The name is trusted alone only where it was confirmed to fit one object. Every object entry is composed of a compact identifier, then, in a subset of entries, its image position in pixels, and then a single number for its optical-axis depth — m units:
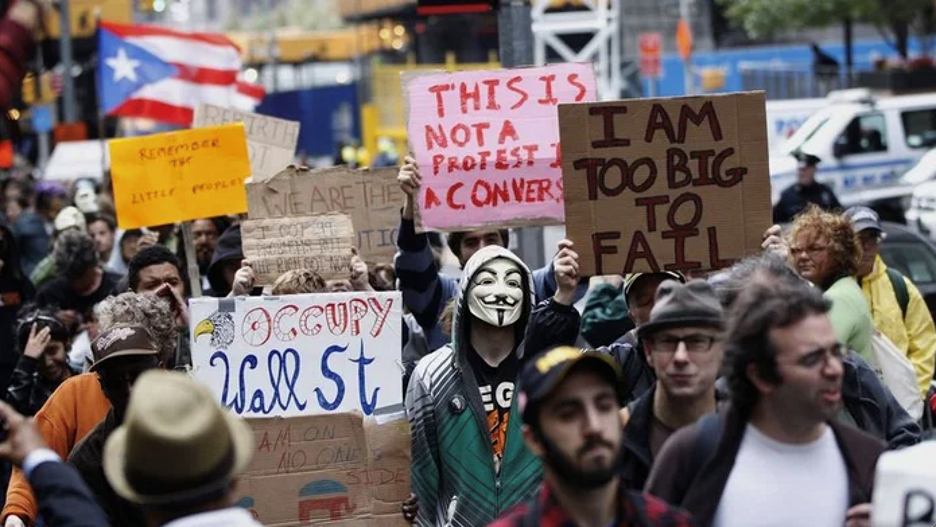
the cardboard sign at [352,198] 18.25
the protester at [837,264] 14.27
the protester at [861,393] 10.83
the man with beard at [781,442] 8.14
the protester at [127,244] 22.37
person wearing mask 11.74
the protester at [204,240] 20.34
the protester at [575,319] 11.34
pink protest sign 15.17
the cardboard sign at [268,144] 22.18
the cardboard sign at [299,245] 15.93
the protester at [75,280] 19.37
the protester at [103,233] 24.98
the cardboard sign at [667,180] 12.67
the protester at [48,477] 8.14
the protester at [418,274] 14.97
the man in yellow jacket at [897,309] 16.62
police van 43.77
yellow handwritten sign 20.00
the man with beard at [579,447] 7.75
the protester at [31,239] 28.59
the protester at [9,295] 19.78
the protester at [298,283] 14.39
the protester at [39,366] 16.59
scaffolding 45.60
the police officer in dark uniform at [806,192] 32.17
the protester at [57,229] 22.26
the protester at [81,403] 12.16
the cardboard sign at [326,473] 12.21
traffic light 18.06
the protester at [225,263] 17.51
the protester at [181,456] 7.46
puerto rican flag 31.57
